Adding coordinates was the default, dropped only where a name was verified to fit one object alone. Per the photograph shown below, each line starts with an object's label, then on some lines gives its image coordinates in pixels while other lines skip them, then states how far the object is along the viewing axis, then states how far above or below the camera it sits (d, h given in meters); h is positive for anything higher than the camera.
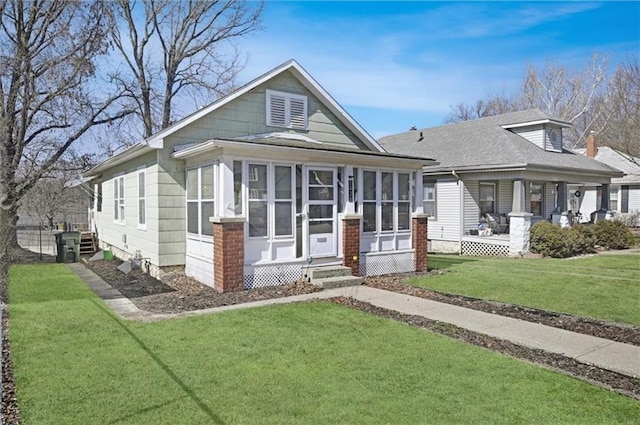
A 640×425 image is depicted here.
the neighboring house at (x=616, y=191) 27.53 +0.80
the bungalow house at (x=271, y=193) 9.41 +0.26
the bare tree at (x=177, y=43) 26.23 +9.70
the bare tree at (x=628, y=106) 22.58 +5.09
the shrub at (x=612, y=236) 18.81 -1.41
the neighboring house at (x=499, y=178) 16.81 +0.99
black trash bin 14.98 -1.45
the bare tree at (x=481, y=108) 43.51 +9.76
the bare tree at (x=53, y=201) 22.12 +0.18
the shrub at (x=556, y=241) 16.26 -1.39
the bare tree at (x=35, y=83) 15.19 +4.34
